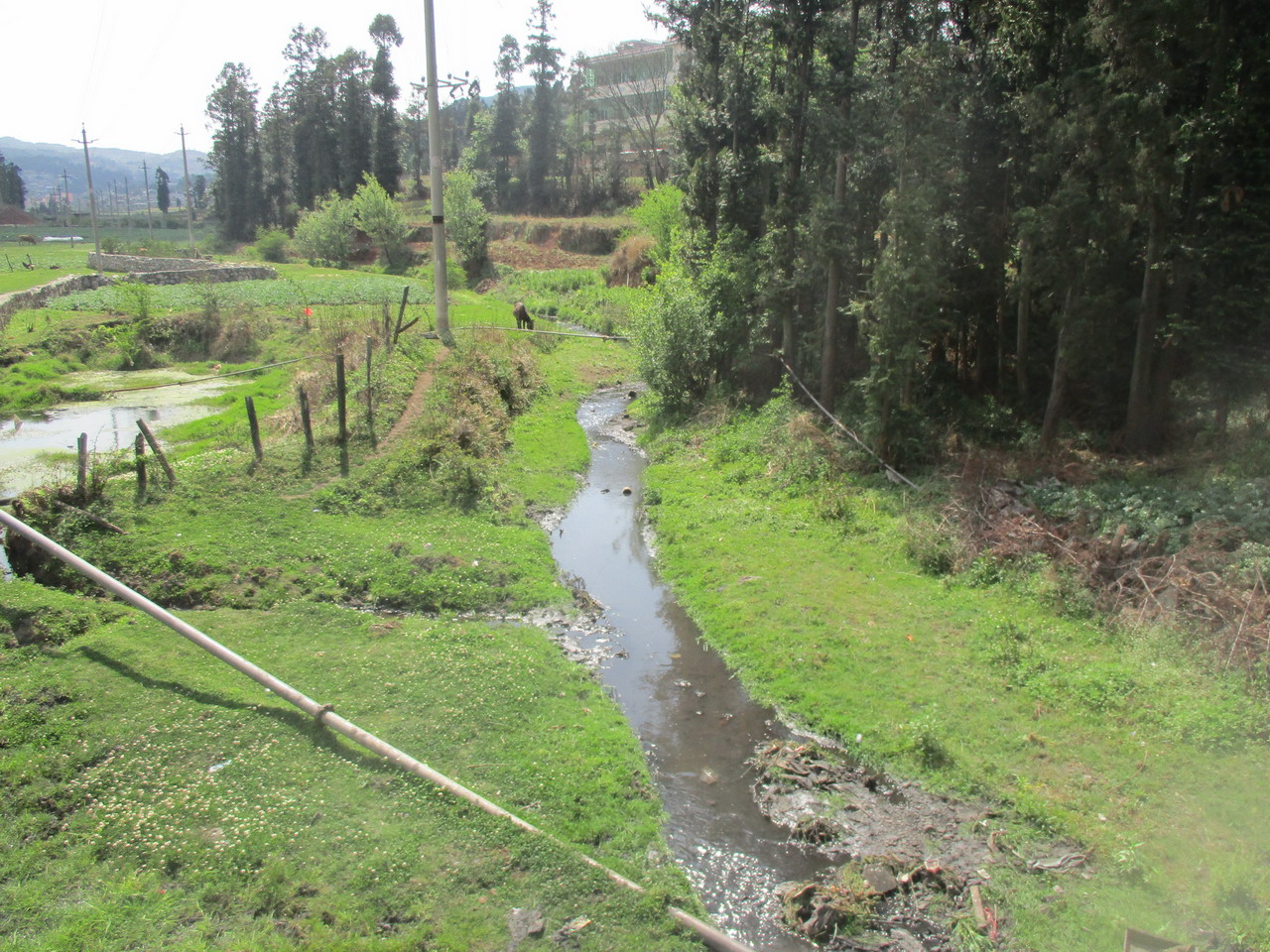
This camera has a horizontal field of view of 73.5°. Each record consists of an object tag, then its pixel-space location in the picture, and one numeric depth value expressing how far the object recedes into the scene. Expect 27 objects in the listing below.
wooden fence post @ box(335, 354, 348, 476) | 18.73
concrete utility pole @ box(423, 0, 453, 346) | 26.05
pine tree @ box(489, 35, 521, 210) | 83.69
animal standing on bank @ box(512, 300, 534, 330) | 37.16
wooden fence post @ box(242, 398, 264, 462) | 17.31
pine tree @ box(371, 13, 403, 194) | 79.62
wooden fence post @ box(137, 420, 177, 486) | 16.33
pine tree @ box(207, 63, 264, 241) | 88.75
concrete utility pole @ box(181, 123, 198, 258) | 73.93
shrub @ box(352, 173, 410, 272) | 61.41
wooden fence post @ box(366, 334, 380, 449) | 19.84
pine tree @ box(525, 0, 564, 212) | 79.38
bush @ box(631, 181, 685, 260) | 45.81
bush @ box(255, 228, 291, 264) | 72.19
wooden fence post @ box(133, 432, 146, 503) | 15.95
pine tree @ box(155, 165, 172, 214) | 124.98
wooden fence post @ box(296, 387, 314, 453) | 18.14
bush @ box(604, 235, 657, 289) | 52.47
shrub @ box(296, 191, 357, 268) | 63.82
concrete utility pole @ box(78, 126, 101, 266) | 57.87
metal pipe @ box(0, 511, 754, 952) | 7.46
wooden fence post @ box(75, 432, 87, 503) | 14.72
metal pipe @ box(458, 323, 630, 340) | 33.06
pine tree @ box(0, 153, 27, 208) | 116.12
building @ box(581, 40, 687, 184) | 75.38
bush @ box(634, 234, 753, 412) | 26.08
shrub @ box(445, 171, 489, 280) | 59.25
